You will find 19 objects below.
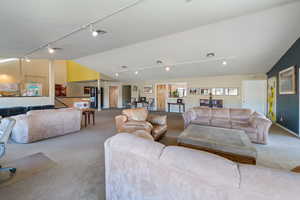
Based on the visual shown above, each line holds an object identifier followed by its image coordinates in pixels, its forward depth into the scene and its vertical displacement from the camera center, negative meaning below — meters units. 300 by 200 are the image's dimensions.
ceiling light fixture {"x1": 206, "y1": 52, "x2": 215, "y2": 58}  5.27 +1.76
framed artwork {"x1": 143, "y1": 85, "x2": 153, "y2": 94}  9.93 +0.74
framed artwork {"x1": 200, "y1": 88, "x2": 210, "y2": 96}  8.11 +0.47
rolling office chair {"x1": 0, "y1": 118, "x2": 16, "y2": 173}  1.93 -0.48
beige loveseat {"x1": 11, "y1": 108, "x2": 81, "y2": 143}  3.37 -0.68
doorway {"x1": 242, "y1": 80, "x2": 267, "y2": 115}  6.77 +0.19
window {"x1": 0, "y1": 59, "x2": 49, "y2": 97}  7.73 +1.34
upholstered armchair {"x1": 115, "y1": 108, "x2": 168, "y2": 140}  3.18 -0.60
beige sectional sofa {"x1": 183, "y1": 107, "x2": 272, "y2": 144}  3.37 -0.64
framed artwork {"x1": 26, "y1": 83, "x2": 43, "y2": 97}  7.86 +0.60
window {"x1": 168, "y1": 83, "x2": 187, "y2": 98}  8.98 +0.60
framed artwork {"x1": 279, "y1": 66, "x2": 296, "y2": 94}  4.13 +0.59
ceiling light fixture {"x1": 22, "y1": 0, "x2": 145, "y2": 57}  2.39 +1.68
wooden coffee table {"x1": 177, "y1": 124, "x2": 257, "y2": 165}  2.17 -0.78
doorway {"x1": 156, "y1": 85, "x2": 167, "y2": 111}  9.77 +0.07
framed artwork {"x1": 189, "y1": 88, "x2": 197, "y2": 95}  8.42 +0.50
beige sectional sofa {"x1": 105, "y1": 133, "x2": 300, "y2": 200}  0.72 -0.49
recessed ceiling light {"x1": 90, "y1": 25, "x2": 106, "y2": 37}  3.09 +1.70
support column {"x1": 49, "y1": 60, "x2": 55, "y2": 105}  6.54 +0.74
